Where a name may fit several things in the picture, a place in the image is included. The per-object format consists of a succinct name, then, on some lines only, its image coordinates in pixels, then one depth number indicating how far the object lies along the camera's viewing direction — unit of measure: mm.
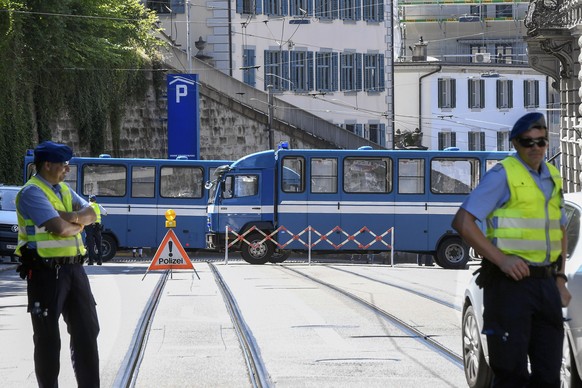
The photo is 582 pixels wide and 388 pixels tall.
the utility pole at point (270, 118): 54581
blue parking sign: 47656
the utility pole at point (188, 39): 53562
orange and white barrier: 37719
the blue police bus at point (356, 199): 37938
